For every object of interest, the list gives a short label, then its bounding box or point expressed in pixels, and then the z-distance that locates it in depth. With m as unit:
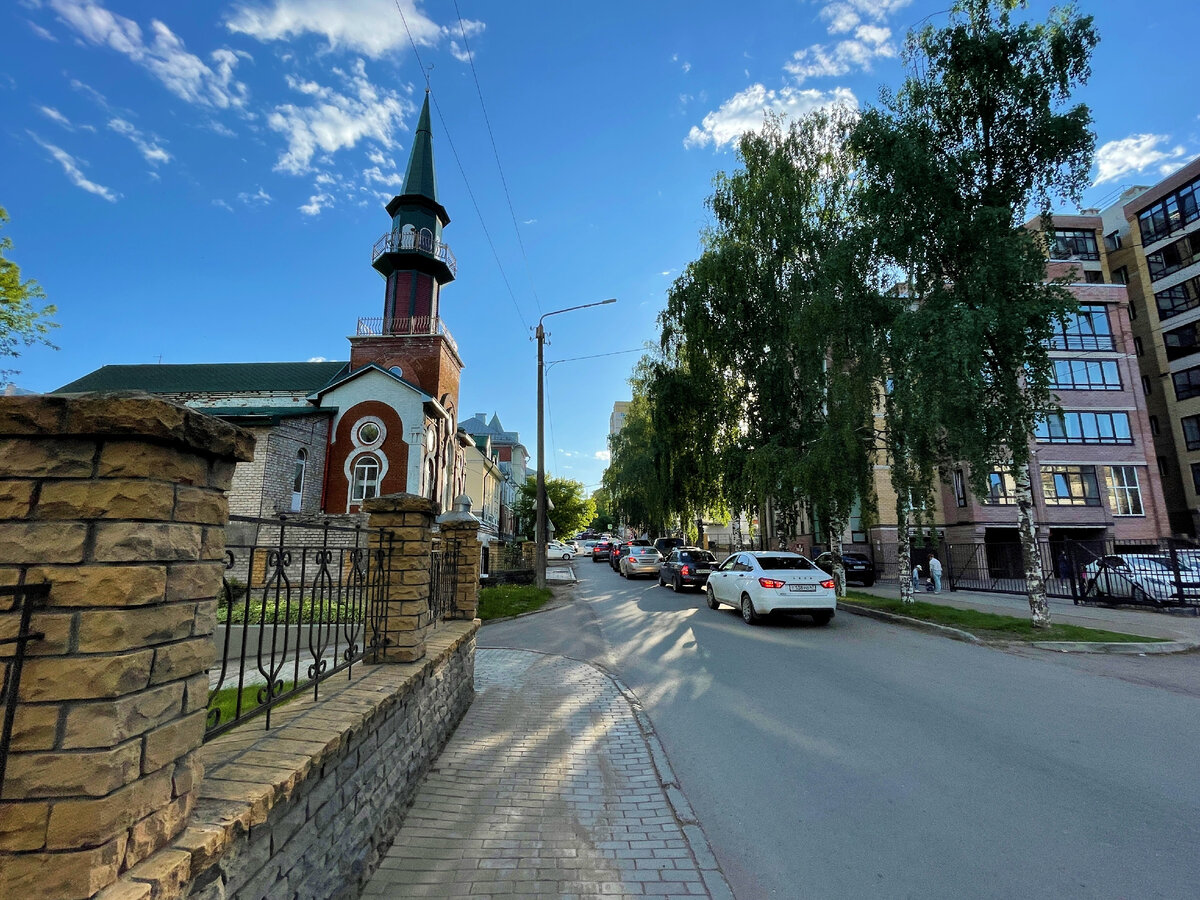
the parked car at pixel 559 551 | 45.97
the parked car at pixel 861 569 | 23.95
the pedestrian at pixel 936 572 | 20.89
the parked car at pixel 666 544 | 29.86
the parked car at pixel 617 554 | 29.70
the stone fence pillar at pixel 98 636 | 1.51
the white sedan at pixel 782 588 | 11.80
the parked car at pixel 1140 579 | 13.94
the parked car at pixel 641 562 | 26.08
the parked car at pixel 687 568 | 19.56
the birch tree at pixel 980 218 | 11.38
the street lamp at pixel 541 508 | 18.86
